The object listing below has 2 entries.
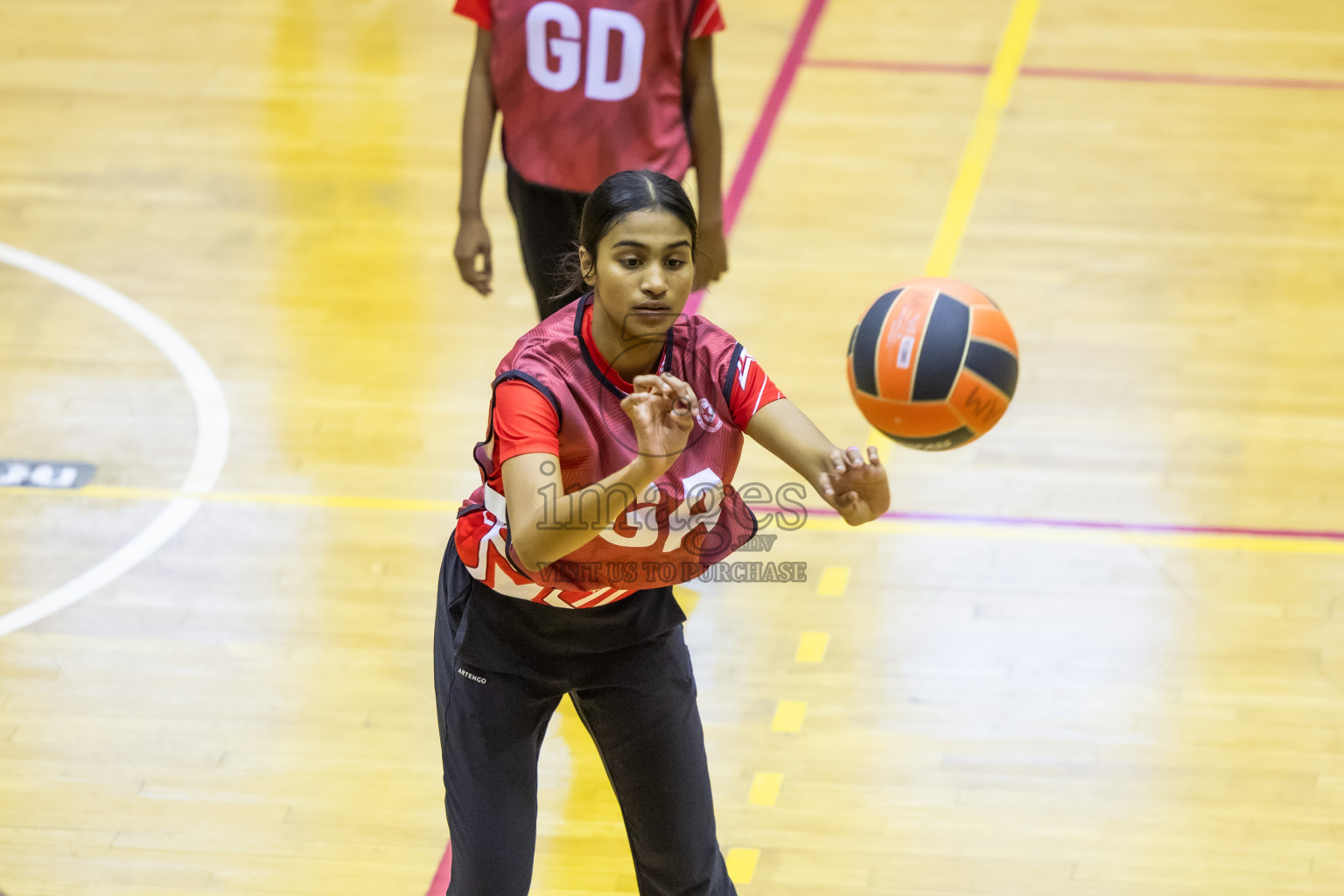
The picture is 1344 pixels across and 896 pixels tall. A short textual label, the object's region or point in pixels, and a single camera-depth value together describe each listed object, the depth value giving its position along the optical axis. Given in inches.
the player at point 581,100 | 363.6
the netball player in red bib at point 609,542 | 226.4
